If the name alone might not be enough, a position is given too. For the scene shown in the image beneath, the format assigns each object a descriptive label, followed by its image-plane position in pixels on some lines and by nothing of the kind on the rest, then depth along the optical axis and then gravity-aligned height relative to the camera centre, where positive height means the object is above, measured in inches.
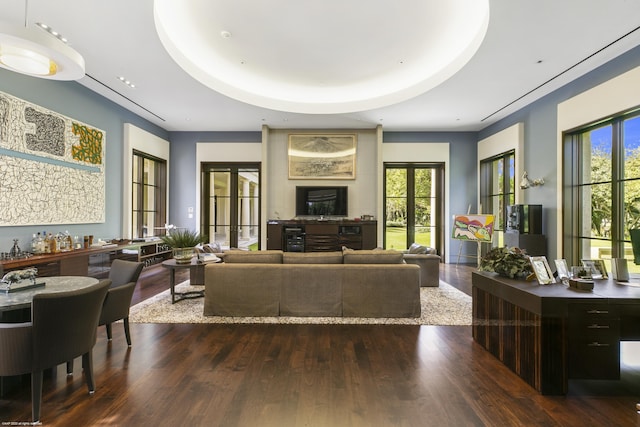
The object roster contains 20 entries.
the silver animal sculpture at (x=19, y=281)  93.1 -22.5
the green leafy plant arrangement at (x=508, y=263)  114.2 -18.6
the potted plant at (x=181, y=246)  180.4 -19.7
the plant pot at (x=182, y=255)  180.1 -24.9
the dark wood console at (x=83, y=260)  157.9 -29.5
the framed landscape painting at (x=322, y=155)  327.6 +64.4
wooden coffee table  175.8 -43.4
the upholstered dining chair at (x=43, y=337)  75.1 -31.9
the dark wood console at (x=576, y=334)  90.1 -35.8
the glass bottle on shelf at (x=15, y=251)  159.9 -20.5
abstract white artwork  162.1 +28.4
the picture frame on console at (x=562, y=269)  111.4 -20.2
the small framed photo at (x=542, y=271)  107.0 -20.0
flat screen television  325.4 +14.4
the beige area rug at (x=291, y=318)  149.4 -52.8
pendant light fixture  79.0 +46.5
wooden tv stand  312.5 -20.9
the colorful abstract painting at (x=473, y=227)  227.6 -9.5
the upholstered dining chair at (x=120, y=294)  110.9 -30.9
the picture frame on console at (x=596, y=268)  115.3 -20.2
